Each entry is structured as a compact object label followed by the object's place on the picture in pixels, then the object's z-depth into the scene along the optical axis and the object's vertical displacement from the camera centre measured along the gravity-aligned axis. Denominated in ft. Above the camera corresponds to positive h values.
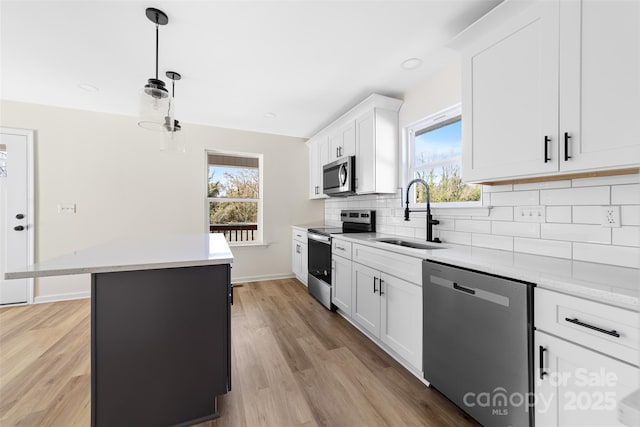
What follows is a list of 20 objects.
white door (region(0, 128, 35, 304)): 10.15 +0.18
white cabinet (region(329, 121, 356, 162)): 10.37 +3.08
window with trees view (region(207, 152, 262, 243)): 13.61 +0.95
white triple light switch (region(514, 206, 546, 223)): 5.34 -0.01
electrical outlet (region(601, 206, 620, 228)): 4.32 -0.04
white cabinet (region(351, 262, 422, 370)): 5.88 -2.53
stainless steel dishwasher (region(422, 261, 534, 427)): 3.83 -2.22
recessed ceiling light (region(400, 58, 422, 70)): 7.22 +4.30
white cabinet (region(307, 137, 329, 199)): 12.85 +2.70
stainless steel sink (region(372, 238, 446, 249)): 7.16 -0.91
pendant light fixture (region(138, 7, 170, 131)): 5.65 +2.61
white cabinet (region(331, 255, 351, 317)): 8.57 -2.44
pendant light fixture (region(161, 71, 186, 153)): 6.53 +2.20
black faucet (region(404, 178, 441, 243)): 7.43 -0.28
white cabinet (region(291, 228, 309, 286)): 12.52 -2.16
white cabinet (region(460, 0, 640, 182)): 3.61 +2.07
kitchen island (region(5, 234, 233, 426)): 4.24 -2.13
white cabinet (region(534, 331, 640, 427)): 2.98 -2.15
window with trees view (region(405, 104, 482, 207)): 7.49 +1.72
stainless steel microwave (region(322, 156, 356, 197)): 10.21 +1.52
